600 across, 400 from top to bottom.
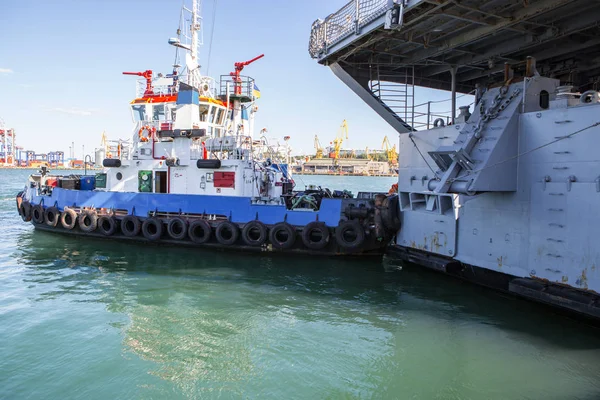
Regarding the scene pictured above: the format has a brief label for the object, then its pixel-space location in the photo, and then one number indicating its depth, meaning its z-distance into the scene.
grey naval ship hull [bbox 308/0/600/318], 6.51
